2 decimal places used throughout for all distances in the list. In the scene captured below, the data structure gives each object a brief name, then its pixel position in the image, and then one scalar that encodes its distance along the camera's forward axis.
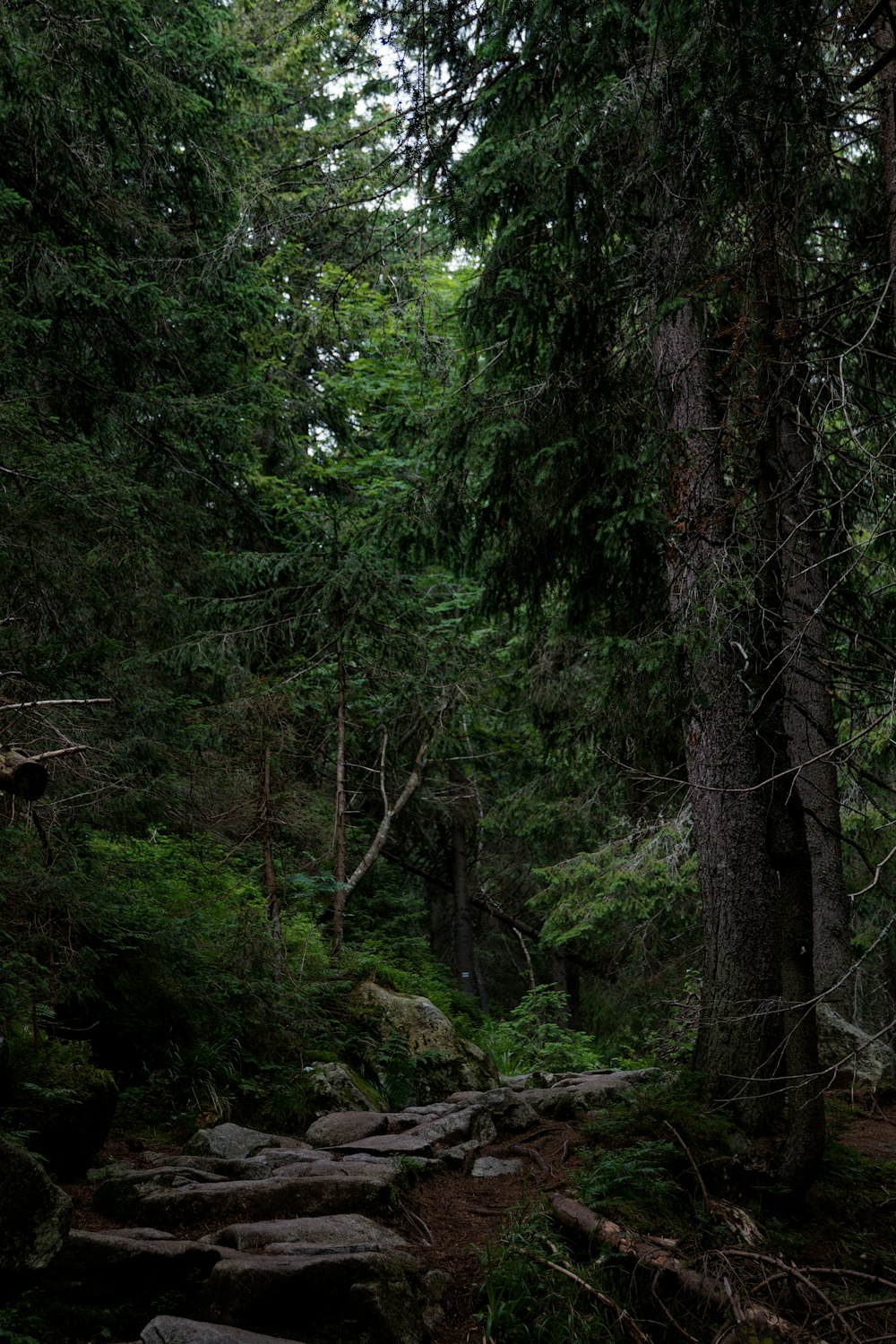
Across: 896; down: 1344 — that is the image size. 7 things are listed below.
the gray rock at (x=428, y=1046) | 8.41
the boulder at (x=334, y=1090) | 7.04
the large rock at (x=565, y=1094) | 6.89
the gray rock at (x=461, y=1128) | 6.21
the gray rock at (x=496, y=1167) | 5.78
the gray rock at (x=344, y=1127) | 6.23
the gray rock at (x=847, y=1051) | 8.14
